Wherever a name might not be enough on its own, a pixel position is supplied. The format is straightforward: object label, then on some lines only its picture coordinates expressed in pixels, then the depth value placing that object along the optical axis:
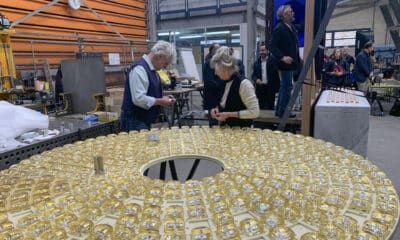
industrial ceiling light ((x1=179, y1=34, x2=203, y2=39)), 11.36
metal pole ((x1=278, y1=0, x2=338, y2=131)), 2.48
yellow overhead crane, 2.95
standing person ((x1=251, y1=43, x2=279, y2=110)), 4.97
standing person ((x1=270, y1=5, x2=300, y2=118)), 3.28
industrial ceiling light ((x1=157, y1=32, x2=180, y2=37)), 11.81
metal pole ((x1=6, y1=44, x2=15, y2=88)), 3.03
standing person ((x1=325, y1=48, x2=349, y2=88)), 7.93
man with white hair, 2.29
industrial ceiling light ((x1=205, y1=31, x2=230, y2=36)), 11.01
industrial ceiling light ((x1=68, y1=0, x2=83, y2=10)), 5.74
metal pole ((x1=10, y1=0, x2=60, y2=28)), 4.65
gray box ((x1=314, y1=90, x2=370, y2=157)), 2.90
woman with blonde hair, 2.08
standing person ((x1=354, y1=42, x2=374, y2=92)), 6.27
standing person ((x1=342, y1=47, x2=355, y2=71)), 8.91
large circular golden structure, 0.85
